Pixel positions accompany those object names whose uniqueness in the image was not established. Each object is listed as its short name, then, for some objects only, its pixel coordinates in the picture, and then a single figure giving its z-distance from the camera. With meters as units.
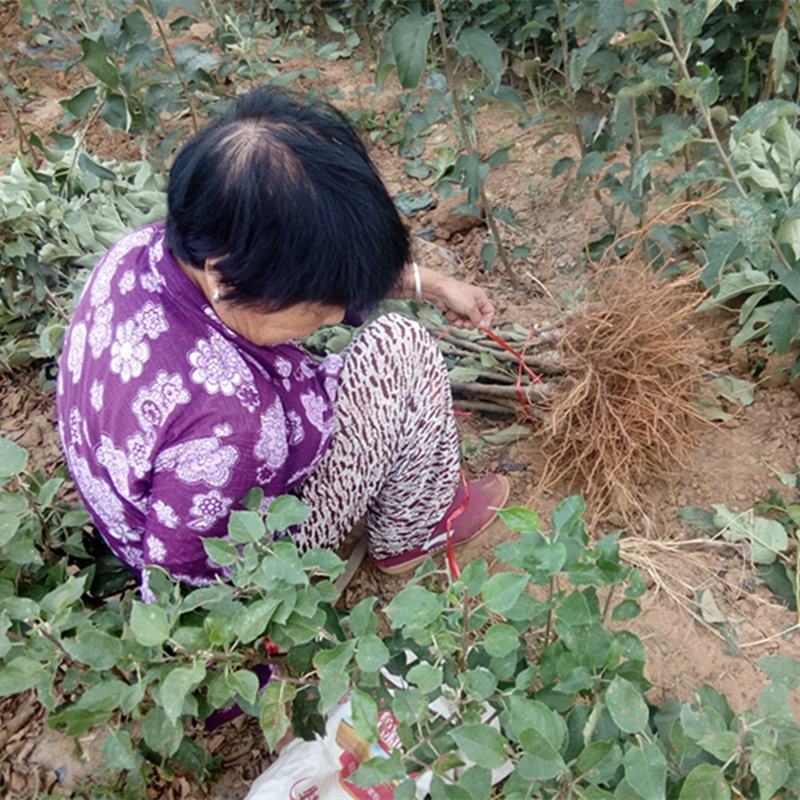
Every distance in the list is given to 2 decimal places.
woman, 0.91
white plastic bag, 1.19
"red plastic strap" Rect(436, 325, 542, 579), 1.63
